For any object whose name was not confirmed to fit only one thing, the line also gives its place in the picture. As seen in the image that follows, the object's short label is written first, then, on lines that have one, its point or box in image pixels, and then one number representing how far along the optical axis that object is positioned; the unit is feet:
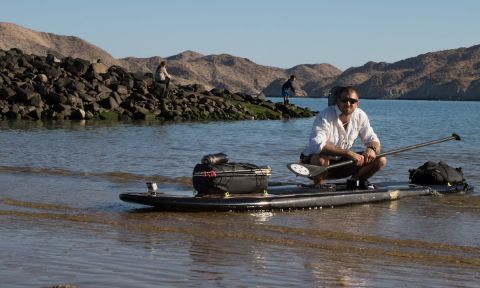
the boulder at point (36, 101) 110.63
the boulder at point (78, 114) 110.83
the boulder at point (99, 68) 130.31
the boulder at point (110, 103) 120.26
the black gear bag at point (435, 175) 42.96
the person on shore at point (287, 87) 141.88
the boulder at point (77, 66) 127.95
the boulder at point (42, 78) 119.75
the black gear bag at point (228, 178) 33.40
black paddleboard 32.96
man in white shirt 35.24
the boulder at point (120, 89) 125.59
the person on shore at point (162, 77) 129.80
